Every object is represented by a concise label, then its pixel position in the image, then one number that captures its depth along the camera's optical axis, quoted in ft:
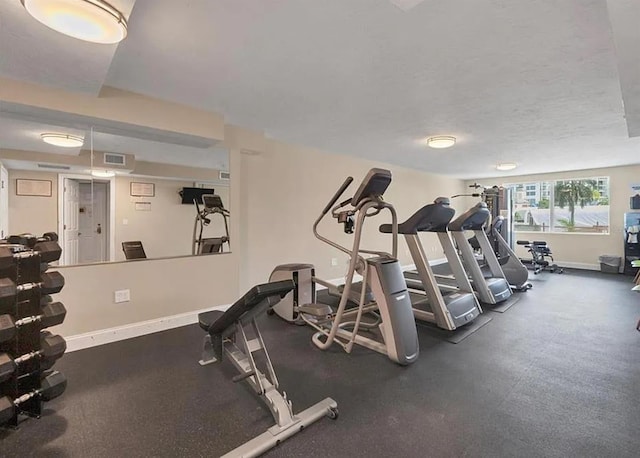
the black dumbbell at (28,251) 5.57
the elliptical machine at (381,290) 8.29
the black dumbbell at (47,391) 5.48
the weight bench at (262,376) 5.41
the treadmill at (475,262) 13.88
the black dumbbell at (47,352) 5.82
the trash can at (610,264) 20.68
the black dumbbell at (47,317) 5.23
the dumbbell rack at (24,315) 5.70
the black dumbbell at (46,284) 5.44
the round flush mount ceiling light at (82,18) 4.39
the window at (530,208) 25.07
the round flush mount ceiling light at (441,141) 13.61
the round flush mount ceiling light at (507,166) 19.95
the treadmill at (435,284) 10.86
